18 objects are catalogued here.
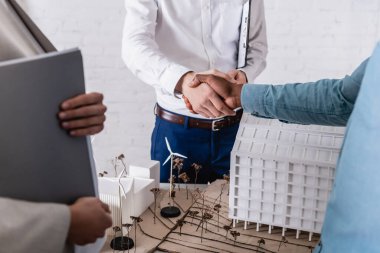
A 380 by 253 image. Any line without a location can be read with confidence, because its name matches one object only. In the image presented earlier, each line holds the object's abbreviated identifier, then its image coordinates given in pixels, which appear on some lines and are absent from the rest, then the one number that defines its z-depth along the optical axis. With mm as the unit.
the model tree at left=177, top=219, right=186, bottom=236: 1205
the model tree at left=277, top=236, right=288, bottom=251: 1186
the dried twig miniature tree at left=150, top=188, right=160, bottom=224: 1310
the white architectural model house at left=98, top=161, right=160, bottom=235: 1215
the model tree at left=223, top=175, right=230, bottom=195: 1416
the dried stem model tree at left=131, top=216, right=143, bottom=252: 1192
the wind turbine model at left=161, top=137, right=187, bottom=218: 1295
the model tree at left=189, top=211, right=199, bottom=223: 1284
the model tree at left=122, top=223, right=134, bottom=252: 1136
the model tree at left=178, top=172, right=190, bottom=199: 1332
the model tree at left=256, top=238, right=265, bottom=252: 1128
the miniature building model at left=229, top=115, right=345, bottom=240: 1158
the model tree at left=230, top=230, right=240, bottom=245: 1158
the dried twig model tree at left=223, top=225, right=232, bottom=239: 1202
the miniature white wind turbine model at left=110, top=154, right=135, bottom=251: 1128
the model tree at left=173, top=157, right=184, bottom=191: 1381
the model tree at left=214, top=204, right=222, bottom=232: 1311
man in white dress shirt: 1824
